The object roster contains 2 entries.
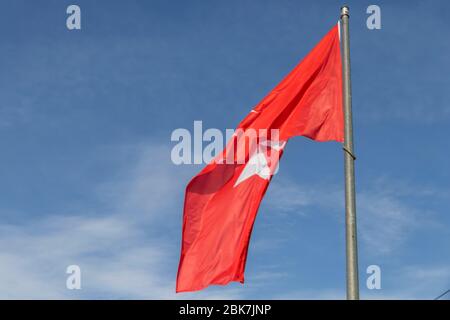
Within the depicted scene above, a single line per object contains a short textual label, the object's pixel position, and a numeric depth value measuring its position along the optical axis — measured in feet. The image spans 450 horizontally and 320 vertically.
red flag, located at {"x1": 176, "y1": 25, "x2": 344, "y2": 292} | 47.83
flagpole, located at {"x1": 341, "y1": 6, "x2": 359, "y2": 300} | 42.09
